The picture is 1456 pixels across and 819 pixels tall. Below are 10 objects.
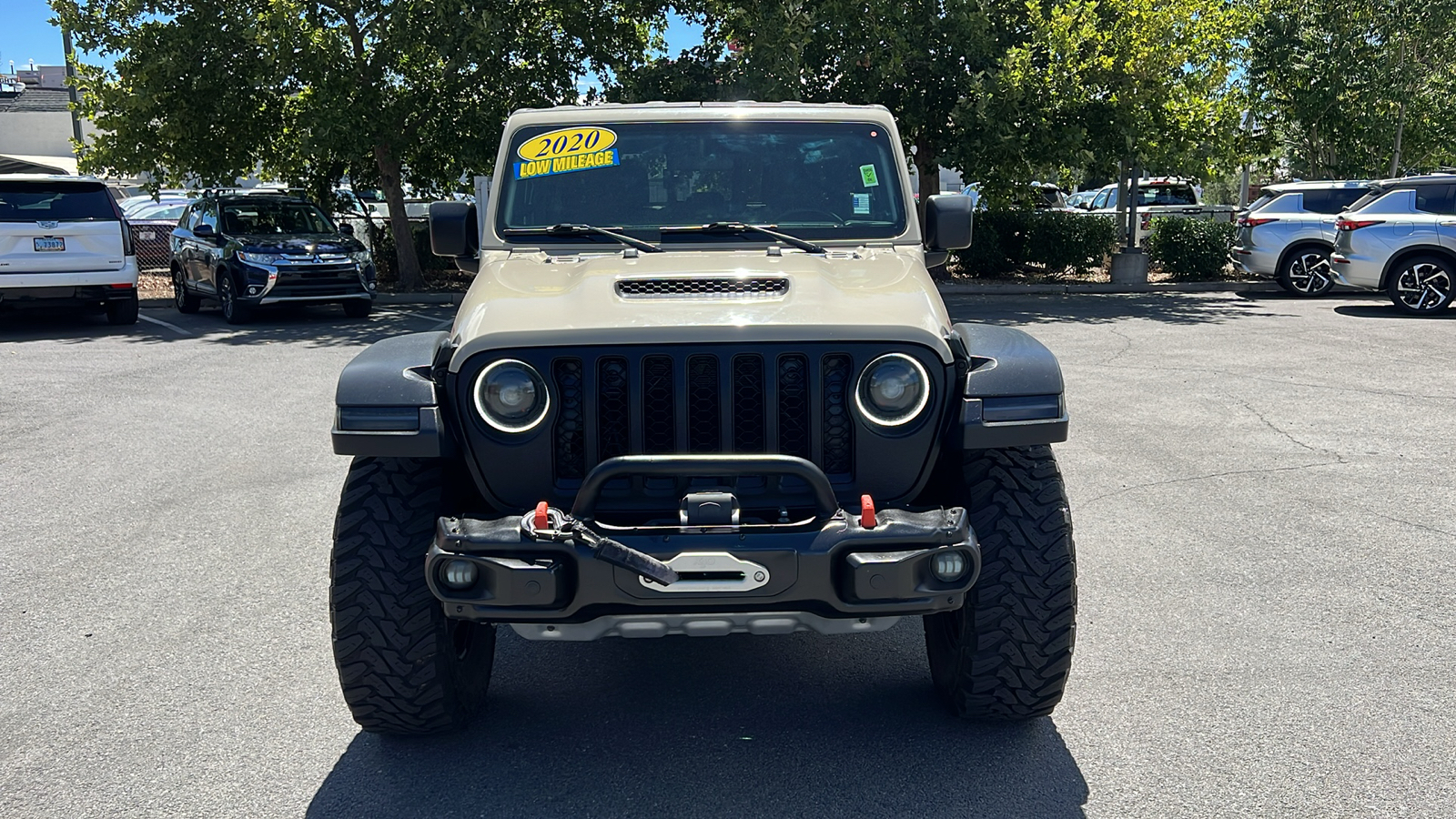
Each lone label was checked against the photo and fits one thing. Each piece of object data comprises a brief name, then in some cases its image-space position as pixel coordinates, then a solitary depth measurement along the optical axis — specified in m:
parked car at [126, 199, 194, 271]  24.55
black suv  15.60
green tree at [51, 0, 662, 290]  16.98
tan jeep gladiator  3.17
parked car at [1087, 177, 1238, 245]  23.38
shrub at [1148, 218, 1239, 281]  20.12
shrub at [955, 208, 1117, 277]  20.52
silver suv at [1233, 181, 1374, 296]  17.59
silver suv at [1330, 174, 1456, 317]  14.98
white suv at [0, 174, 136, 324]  14.60
